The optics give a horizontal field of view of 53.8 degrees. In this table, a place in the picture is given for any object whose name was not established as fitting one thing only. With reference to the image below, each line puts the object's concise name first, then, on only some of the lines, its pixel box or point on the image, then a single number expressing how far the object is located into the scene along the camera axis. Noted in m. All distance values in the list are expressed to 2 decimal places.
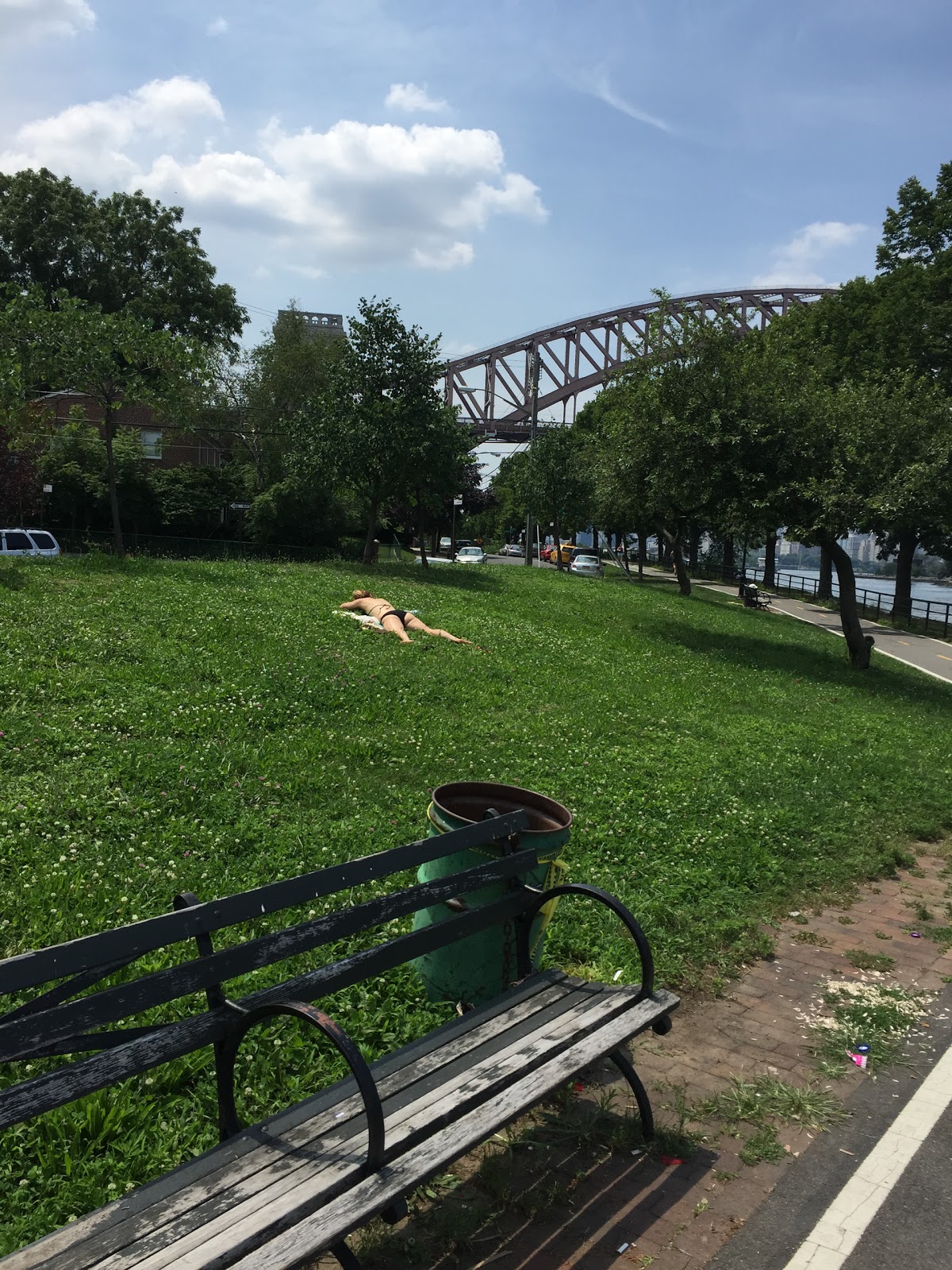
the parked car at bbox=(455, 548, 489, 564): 53.69
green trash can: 4.11
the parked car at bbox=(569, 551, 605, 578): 47.12
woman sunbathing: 13.53
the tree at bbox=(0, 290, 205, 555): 17.78
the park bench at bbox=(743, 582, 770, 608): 35.78
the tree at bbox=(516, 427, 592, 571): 44.53
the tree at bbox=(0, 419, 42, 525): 31.98
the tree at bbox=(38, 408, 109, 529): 35.34
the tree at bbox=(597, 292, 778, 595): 18.39
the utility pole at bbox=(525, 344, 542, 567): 48.16
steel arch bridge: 112.38
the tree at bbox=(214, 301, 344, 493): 48.75
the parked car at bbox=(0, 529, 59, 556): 24.81
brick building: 48.88
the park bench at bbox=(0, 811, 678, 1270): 2.30
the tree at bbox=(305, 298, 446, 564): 25.64
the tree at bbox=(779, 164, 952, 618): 29.45
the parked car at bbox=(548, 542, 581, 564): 64.12
